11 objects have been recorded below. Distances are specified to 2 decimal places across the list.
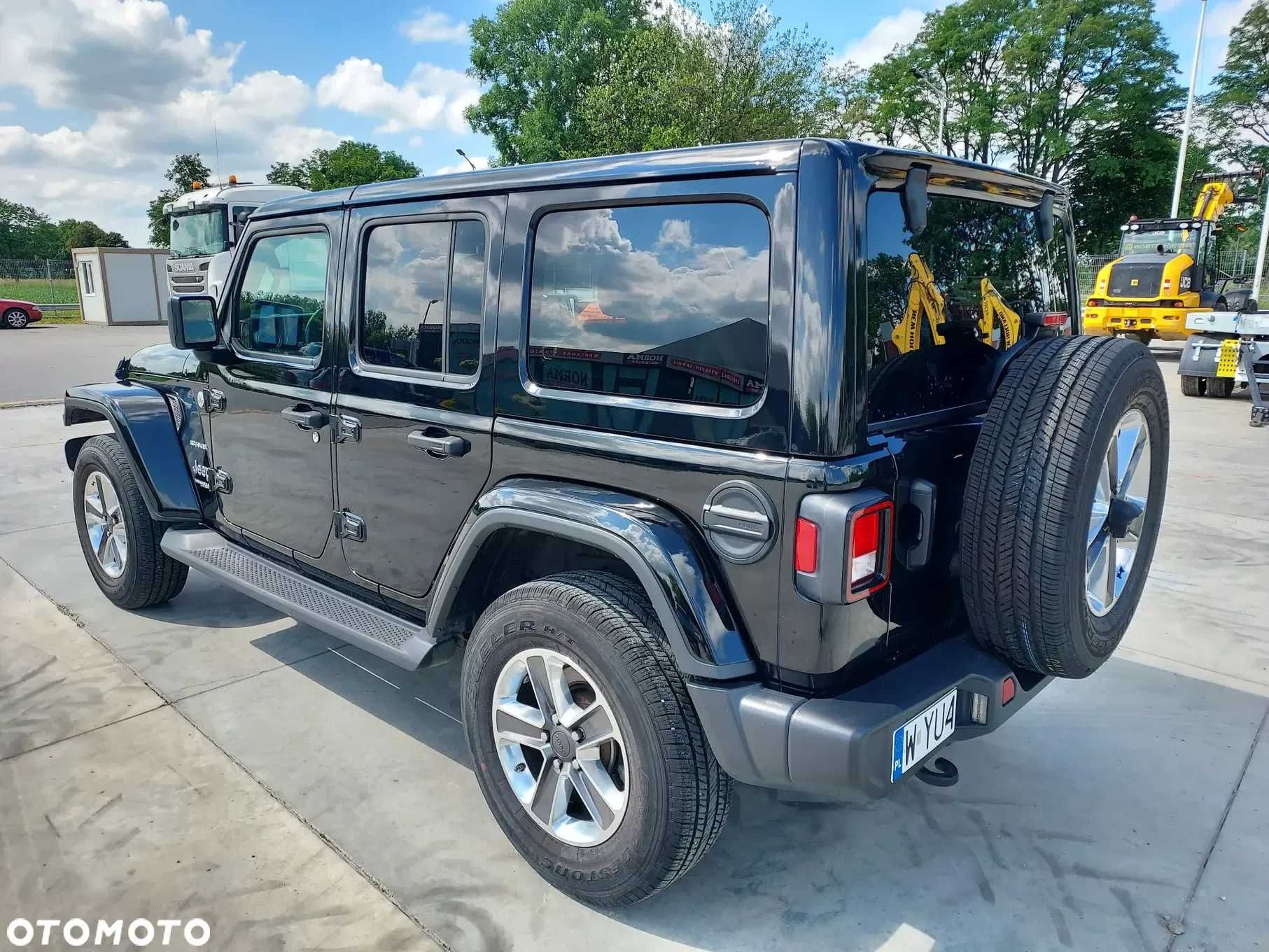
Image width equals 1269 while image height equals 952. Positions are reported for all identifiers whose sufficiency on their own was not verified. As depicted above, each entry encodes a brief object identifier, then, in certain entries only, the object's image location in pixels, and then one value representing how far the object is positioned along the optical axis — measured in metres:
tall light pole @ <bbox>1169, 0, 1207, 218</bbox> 24.17
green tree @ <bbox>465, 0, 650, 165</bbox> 38.34
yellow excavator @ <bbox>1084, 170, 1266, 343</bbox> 16.81
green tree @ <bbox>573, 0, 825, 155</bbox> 22.83
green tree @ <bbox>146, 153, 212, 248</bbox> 57.34
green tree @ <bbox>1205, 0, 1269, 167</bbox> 29.86
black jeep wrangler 1.95
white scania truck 16.47
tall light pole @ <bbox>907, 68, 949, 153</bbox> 33.69
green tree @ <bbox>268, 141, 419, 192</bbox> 55.19
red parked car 26.05
